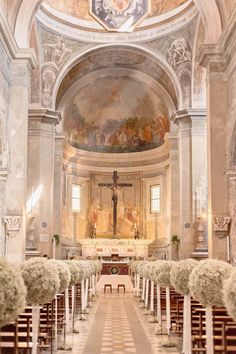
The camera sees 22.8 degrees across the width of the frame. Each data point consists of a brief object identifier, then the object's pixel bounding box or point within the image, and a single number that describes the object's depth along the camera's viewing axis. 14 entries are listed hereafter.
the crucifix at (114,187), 37.09
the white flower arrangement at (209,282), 7.59
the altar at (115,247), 35.56
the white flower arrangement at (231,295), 5.08
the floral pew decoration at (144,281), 19.66
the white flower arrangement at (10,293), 4.82
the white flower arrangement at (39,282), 7.97
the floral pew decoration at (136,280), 25.42
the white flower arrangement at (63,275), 10.22
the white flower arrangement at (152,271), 14.24
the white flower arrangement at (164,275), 12.46
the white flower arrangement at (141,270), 18.33
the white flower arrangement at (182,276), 9.70
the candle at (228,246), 17.86
